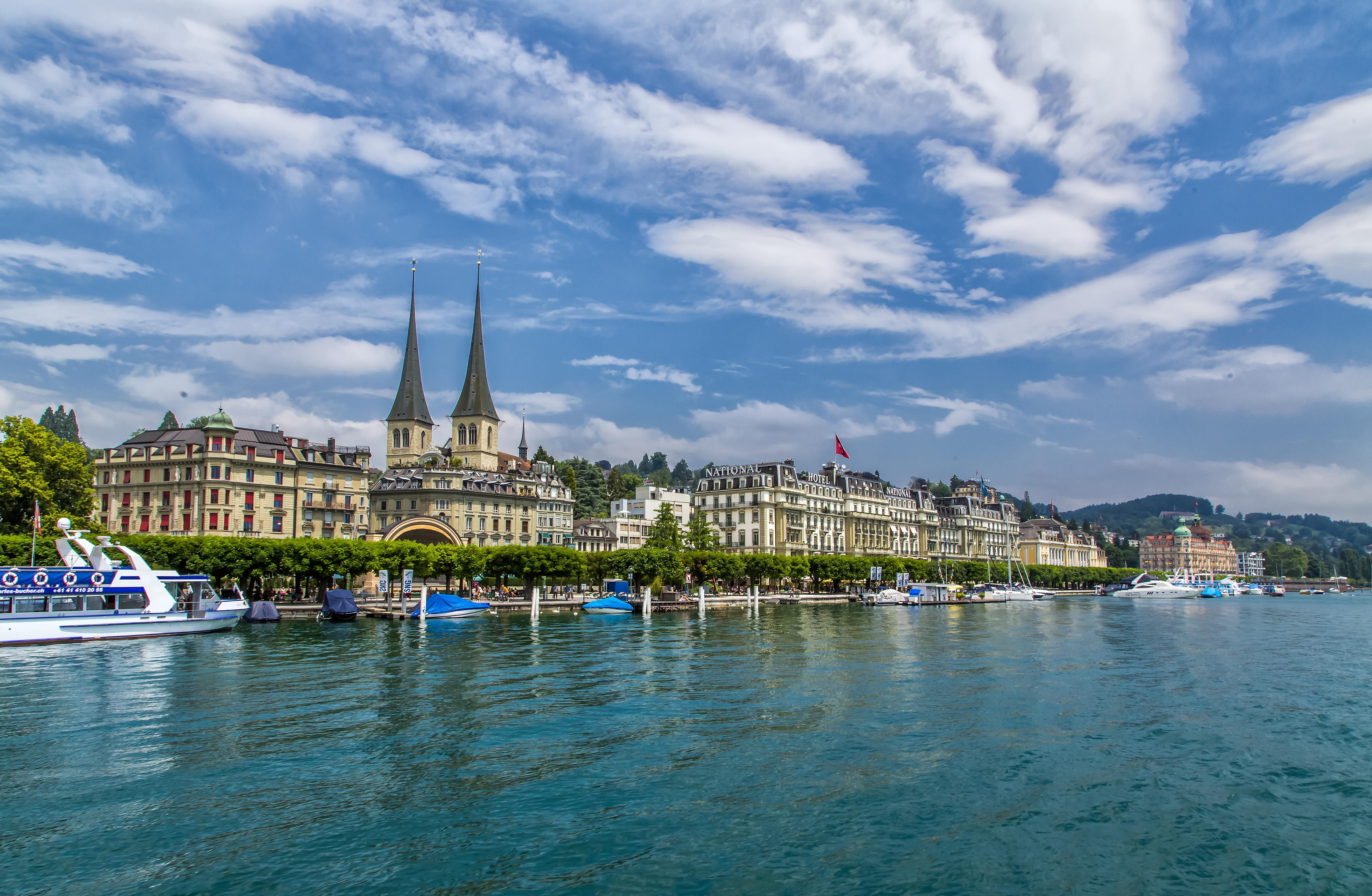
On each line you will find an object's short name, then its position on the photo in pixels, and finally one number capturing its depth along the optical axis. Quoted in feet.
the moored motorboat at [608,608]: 267.80
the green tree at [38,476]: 228.22
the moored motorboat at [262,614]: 214.90
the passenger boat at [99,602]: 156.97
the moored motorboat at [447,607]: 230.89
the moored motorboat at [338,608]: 222.28
